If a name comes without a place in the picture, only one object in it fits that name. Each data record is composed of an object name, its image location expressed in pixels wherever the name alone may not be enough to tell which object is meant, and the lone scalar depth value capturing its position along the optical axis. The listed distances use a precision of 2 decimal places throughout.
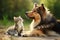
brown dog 4.69
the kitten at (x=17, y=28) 4.75
